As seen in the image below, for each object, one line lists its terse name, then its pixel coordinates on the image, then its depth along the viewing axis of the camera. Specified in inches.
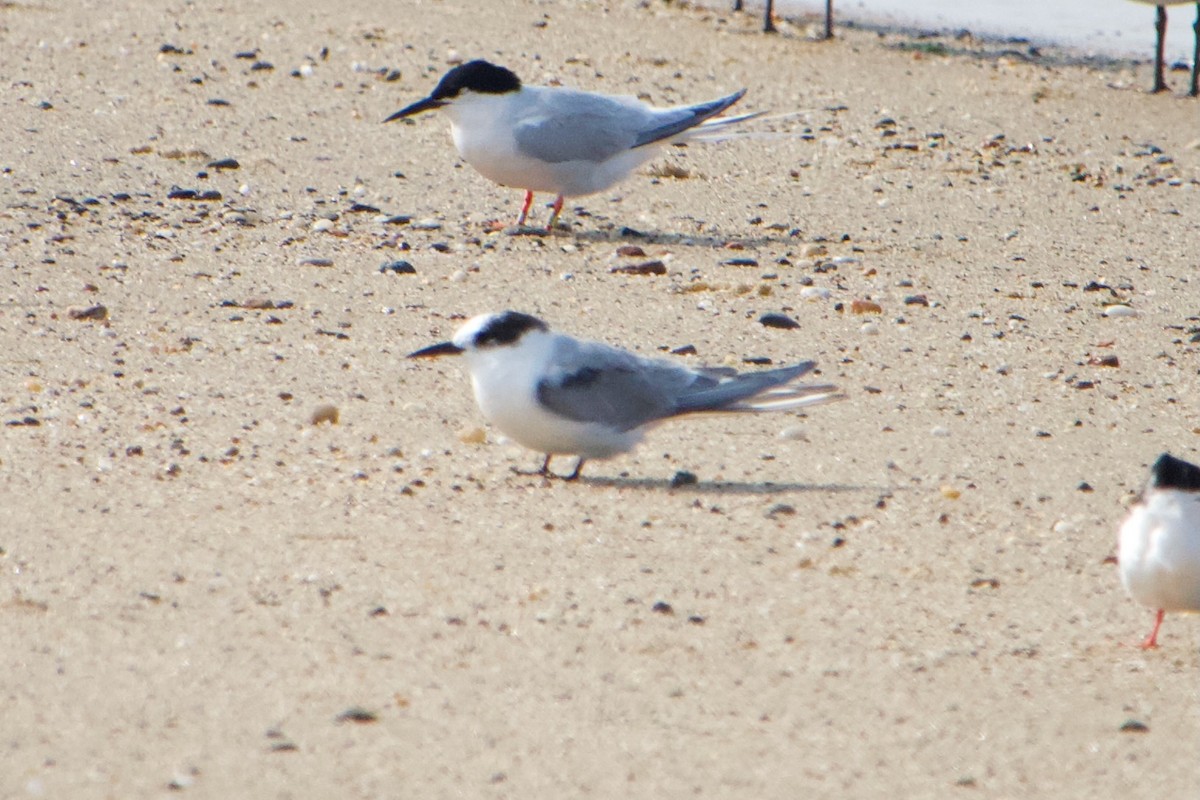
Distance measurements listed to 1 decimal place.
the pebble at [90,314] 491.2
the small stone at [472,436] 414.3
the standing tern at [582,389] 375.9
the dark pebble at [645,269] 570.9
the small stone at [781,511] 362.9
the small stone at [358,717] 261.1
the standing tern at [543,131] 611.2
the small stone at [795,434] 420.2
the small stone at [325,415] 416.5
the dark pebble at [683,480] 383.6
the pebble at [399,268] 558.6
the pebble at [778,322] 516.4
